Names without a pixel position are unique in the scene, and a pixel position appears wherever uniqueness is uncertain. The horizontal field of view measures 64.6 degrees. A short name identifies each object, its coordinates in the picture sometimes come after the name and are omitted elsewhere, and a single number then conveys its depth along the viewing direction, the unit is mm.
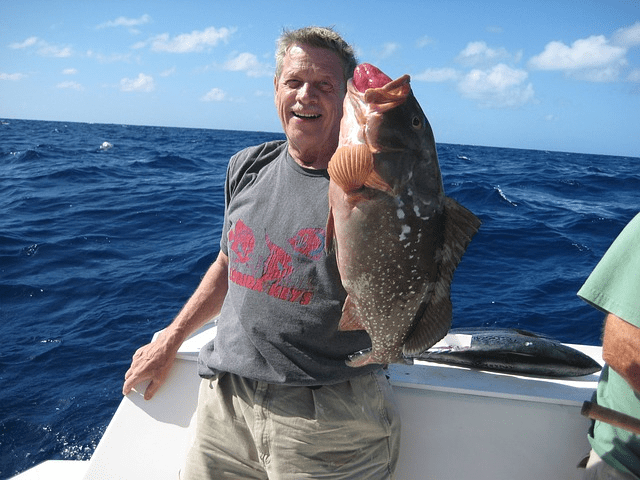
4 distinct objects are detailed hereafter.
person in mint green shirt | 2025
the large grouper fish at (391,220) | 1563
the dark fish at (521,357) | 2967
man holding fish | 2092
